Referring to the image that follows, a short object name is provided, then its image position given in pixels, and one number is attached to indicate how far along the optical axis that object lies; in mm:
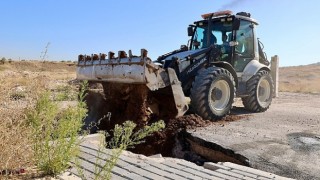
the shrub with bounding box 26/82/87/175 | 2820
